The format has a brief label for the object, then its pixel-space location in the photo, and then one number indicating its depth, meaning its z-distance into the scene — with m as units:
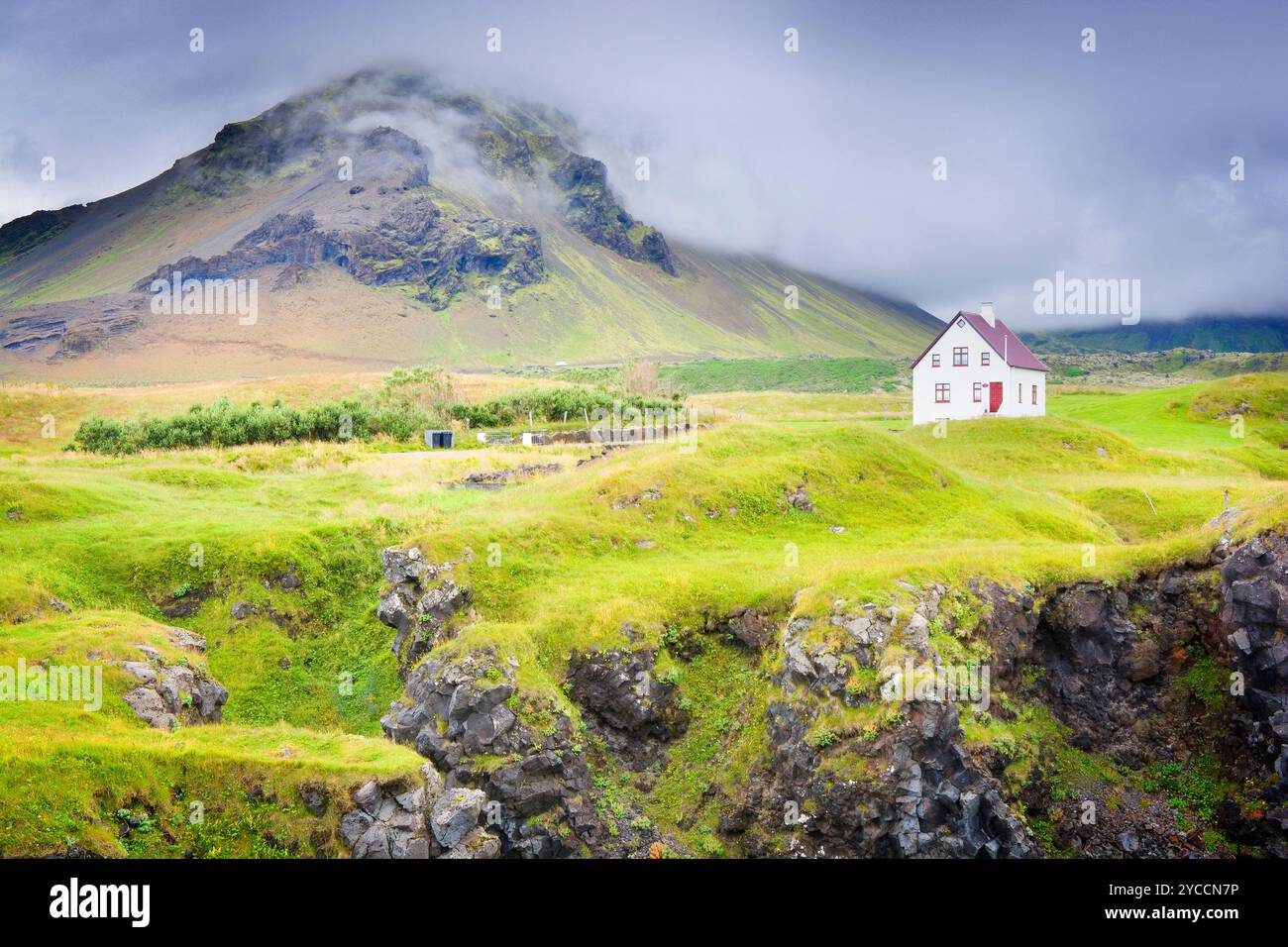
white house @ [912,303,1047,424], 89.88
